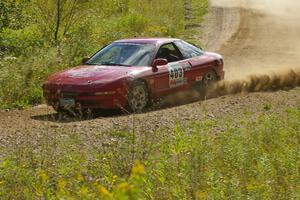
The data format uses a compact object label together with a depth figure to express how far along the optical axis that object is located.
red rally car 21.61
